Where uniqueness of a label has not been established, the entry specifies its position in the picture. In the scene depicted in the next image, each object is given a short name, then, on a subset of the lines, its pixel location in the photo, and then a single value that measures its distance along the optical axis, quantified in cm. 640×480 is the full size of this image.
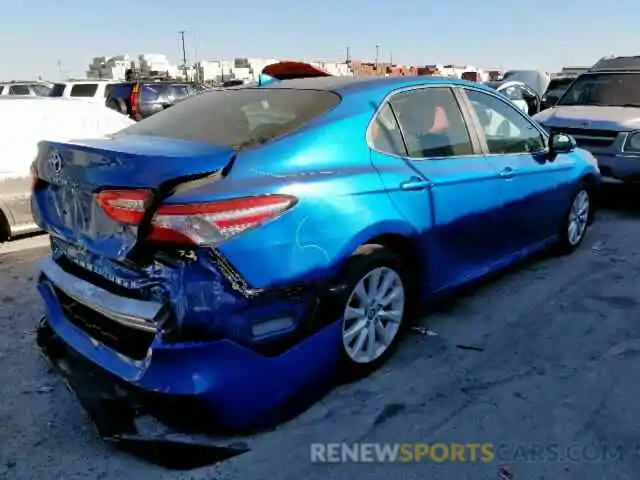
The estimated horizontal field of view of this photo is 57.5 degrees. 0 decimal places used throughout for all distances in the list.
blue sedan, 240
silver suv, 689
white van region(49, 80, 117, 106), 1472
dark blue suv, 1388
